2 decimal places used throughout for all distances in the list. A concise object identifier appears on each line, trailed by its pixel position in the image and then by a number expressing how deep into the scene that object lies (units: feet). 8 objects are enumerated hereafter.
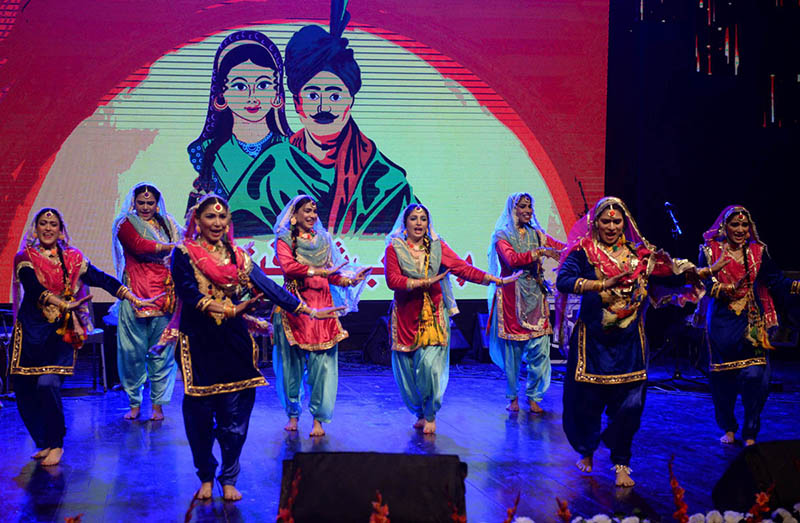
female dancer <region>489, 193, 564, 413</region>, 19.52
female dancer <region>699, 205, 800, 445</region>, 16.05
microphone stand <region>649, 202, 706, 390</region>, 23.56
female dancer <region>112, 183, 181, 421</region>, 18.53
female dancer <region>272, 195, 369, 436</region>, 16.71
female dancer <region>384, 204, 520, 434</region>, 17.06
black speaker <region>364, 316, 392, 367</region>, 26.30
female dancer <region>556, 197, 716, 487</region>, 13.34
